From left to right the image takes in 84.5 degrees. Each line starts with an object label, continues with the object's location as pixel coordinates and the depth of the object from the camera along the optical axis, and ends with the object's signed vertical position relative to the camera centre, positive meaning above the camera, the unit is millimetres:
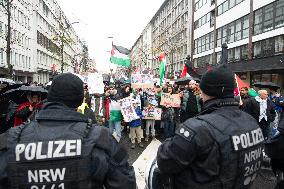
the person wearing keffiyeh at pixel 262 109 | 4163 -424
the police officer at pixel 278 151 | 1461 -546
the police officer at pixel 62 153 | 1075 -432
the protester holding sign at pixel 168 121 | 5147 -943
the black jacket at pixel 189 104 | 4243 -313
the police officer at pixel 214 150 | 1174 -441
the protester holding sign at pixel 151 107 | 5212 -497
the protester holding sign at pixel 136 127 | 4789 -1082
